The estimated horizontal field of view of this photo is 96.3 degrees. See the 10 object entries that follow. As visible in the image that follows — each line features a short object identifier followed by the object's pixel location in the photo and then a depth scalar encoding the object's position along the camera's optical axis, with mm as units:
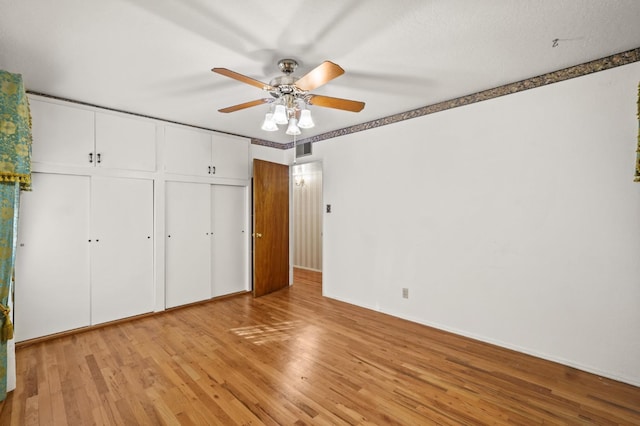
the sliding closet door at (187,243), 3891
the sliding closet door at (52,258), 2883
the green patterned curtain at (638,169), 1889
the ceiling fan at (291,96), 2008
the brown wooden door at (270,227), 4438
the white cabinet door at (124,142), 3314
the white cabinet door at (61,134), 2939
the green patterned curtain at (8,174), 1997
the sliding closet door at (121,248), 3299
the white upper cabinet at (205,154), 3881
